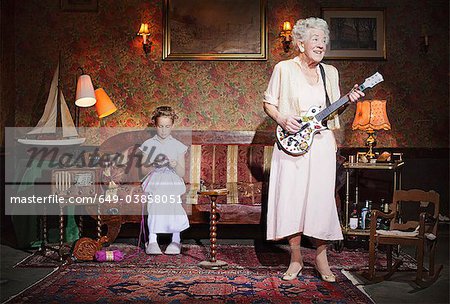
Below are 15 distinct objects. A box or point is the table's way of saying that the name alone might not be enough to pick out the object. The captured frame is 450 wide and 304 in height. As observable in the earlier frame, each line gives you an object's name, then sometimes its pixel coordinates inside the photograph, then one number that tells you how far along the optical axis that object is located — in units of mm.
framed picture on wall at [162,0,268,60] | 6836
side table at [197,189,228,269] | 4910
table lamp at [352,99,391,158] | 5941
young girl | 5605
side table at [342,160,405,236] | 5703
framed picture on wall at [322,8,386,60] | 6854
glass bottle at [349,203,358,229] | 5773
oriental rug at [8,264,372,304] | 3973
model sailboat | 6395
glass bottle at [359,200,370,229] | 5785
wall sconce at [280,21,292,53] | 6755
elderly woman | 4391
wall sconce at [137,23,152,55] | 6727
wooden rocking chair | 4379
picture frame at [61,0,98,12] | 6863
